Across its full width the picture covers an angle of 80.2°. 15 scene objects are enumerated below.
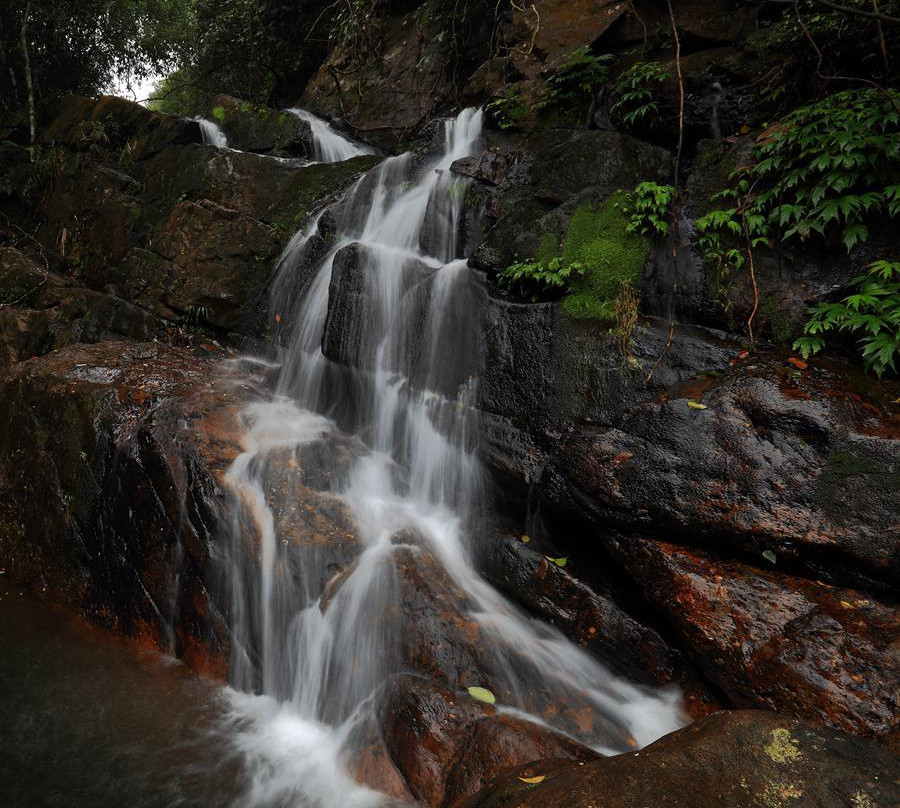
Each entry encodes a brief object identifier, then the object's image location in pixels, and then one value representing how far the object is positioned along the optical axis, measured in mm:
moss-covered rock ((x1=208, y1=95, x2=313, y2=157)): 10953
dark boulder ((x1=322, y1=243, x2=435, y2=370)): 5934
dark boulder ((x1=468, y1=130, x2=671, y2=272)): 5562
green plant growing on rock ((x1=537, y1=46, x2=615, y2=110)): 7176
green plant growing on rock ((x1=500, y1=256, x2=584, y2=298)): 5102
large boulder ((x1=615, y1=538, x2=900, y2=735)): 2840
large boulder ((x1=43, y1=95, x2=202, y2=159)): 10984
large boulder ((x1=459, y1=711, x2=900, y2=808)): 1973
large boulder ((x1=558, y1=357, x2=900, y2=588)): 3328
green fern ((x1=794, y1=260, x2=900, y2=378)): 3859
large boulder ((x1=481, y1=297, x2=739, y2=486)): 4496
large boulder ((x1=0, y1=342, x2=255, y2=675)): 4590
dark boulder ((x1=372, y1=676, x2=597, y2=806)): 3047
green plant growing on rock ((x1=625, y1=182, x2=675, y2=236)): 5105
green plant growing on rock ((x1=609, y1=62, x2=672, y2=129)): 6137
